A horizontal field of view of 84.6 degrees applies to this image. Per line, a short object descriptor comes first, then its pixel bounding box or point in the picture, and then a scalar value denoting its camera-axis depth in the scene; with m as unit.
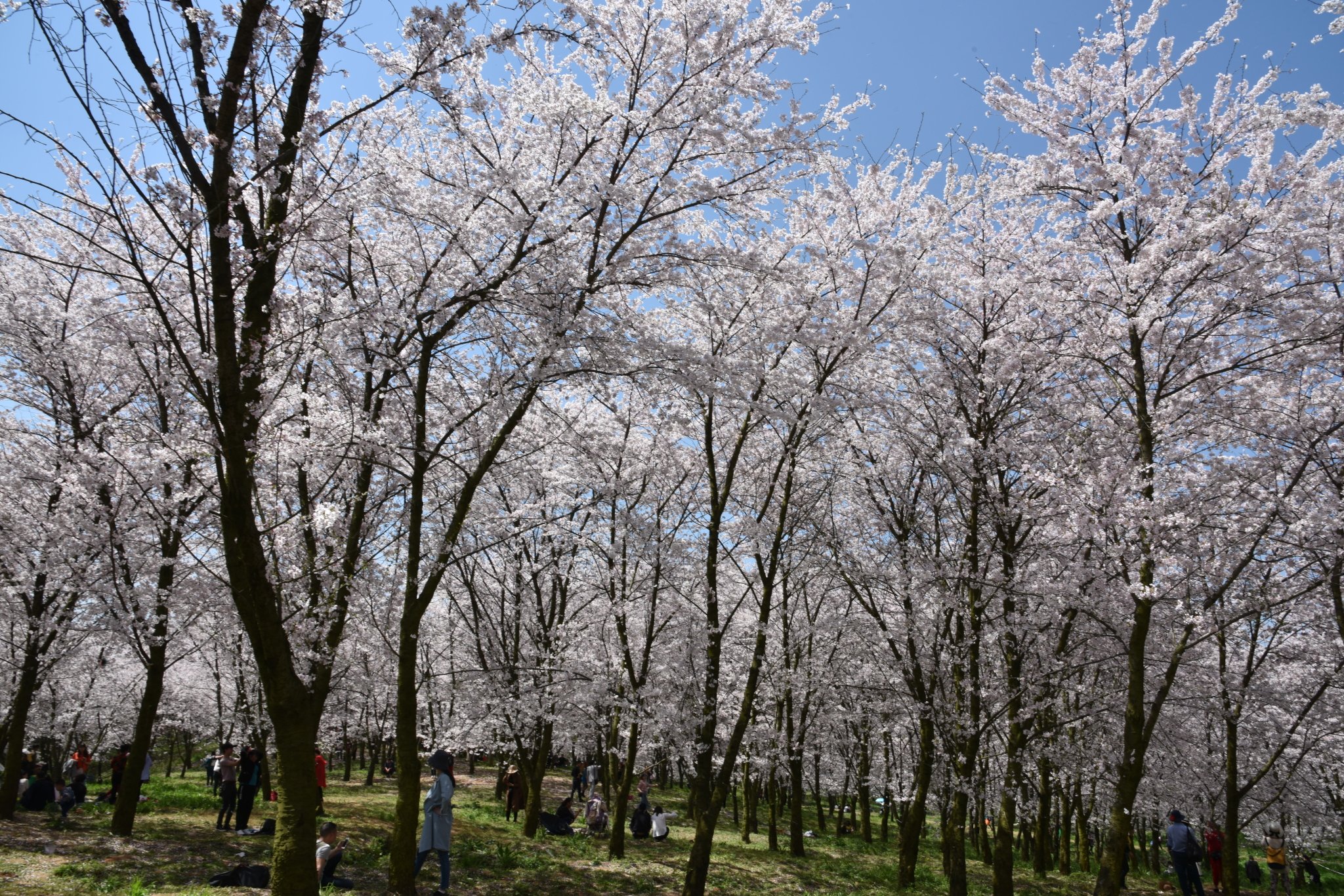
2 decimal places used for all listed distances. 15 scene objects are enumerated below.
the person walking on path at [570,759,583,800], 25.69
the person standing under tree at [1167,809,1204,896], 12.98
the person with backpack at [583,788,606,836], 16.48
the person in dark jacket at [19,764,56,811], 14.33
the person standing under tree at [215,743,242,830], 12.80
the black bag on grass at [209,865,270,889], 7.71
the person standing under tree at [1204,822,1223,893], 15.80
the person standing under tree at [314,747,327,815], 15.30
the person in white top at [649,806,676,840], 16.38
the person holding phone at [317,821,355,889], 7.88
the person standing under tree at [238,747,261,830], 12.43
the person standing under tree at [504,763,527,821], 17.92
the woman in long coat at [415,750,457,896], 8.21
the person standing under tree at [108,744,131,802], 16.28
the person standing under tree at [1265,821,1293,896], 13.93
